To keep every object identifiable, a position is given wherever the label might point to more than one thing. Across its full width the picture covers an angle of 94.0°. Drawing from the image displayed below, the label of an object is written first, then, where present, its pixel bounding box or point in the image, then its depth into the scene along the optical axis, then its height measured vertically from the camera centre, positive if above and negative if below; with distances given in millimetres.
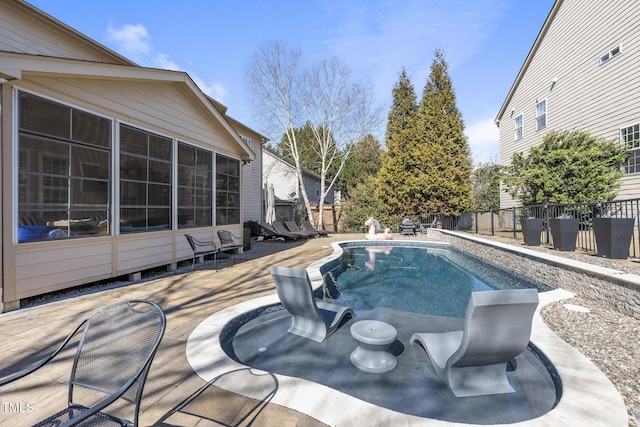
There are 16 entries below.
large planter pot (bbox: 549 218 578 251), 7240 -464
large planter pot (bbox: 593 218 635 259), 5738 -427
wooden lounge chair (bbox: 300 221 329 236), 15500 -667
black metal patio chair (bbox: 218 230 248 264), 8227 -726
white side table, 3094 -1464
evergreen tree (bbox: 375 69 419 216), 17812 +3539
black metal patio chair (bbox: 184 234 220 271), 7023 -892
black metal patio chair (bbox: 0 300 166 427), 1839 -855
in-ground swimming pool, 2504 -1621
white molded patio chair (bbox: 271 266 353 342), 3615 -1213
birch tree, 18016 +7465
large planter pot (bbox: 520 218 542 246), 8406 -454
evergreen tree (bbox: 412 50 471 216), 16984 +3548
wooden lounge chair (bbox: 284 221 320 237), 14470 -773
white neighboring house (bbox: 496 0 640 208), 10156 +5622
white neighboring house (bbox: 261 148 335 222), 20766 +2611
